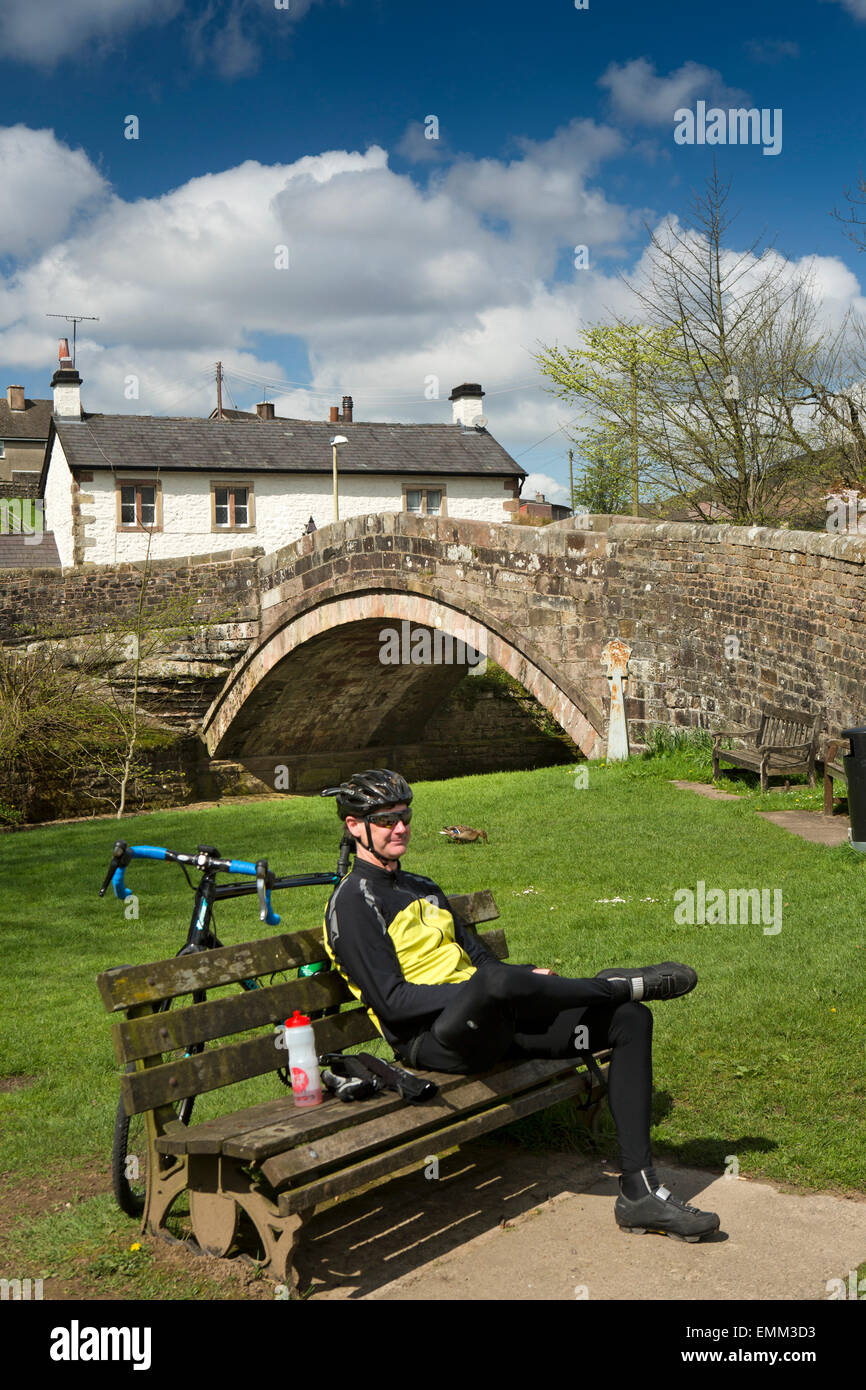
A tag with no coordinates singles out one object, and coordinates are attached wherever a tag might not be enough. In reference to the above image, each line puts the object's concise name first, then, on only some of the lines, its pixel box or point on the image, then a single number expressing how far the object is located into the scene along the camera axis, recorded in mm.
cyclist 3562
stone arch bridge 12016
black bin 8203
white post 14625
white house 32844
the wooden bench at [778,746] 11547
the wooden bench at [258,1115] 3344
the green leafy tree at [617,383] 21812
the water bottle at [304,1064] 3672
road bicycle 4227
